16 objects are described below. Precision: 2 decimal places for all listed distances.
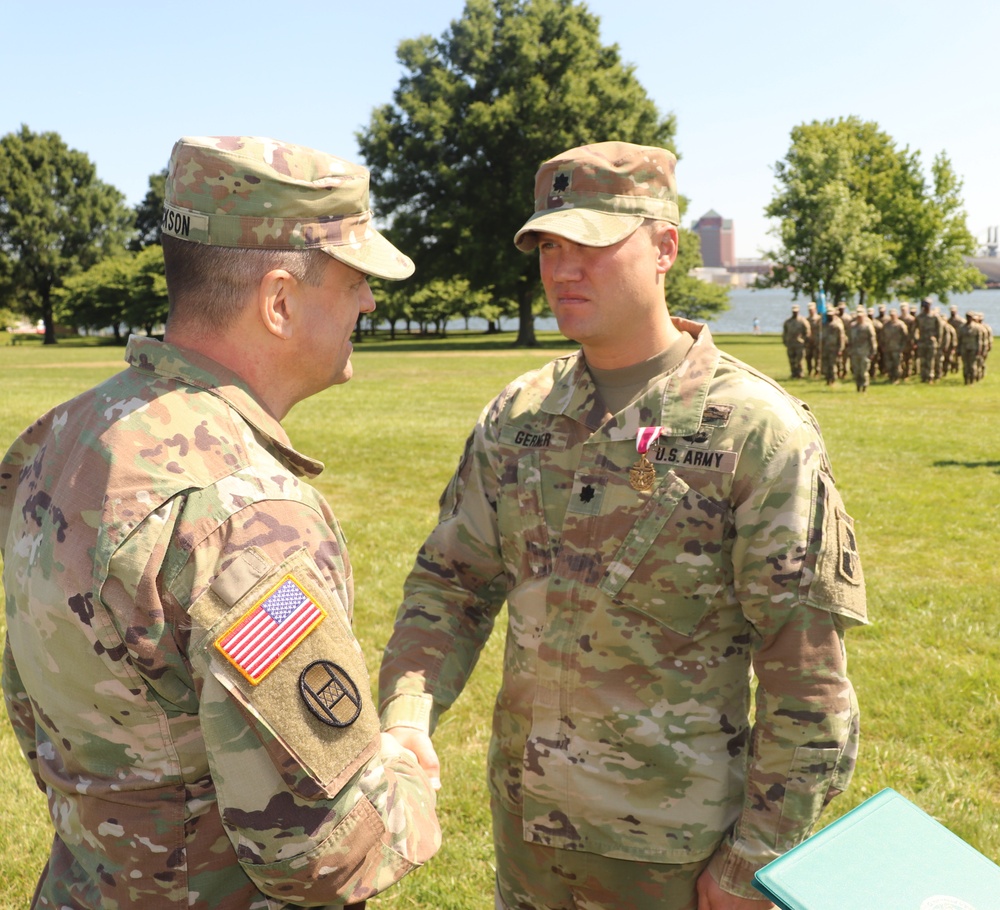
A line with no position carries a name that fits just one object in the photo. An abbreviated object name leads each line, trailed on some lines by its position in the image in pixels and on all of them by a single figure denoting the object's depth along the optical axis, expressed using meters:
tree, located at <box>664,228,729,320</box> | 48.22
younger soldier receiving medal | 2.28
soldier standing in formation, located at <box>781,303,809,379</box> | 24.48
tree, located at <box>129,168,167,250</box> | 70.94
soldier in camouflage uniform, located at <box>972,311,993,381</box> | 23.33
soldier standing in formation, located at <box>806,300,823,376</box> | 25.67
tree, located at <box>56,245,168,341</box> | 59.69
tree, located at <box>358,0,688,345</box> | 43.41
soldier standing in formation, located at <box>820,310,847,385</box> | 22.73
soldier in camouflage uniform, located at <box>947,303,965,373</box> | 24.67
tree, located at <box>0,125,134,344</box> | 64.81
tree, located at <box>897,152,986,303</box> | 54.97
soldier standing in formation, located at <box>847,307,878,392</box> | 21.78
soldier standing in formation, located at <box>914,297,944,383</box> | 23.70
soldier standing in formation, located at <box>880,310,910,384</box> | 23.95
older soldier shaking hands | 1.62
